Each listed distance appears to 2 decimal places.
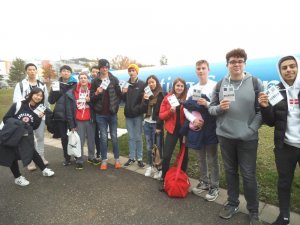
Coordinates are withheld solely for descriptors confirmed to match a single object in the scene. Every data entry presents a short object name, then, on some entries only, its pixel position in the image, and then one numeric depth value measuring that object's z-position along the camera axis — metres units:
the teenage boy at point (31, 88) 4.92
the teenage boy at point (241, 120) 2.98
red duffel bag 3.83
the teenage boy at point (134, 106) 4.79
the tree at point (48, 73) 62.38
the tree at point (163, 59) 59.88
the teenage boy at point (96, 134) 5.62
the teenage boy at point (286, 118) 2.77
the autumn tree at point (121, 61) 56.09
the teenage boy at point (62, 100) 5.00
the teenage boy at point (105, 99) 4.84
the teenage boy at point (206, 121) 3.60
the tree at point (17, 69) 63.22
